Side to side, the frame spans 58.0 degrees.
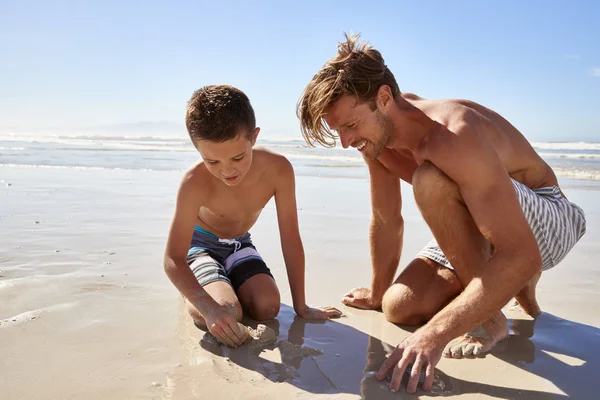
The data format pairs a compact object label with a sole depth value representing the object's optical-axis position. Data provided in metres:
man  2.16
